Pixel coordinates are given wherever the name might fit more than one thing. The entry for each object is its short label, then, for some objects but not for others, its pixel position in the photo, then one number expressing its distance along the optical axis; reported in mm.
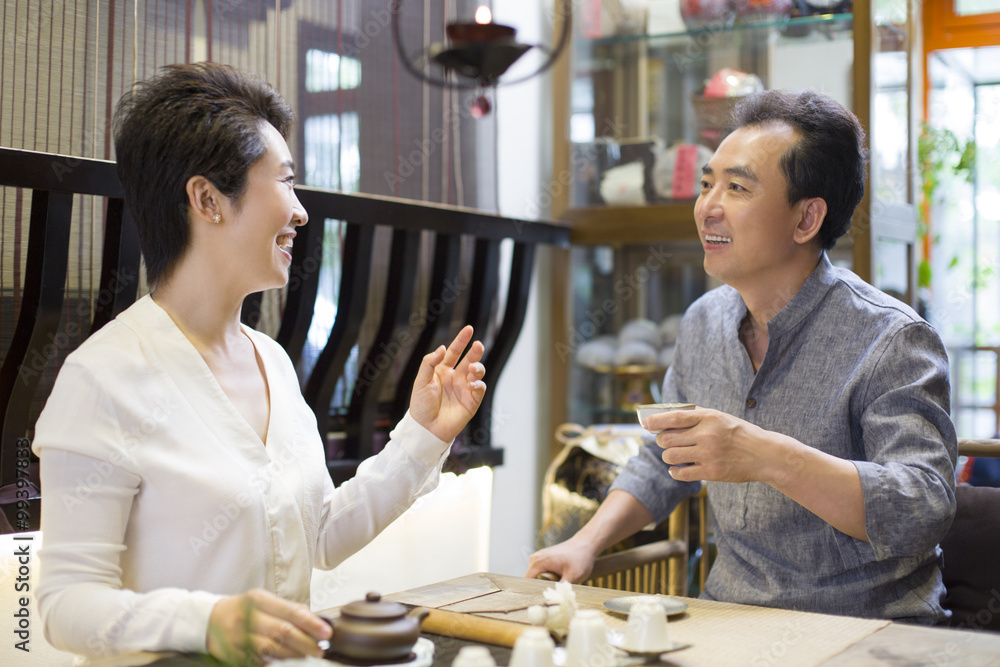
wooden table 1222
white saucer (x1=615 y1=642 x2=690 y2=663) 1222
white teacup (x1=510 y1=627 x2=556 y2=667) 1084
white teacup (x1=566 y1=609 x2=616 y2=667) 1137
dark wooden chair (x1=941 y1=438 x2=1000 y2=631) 1753
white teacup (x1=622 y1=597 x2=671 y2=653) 1226
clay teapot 1126
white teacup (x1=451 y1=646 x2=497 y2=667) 1027
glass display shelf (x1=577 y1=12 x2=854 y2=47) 3018
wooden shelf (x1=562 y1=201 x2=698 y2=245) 3246
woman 1253
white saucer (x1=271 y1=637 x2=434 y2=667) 1124
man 1550
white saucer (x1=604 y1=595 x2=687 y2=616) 1422
